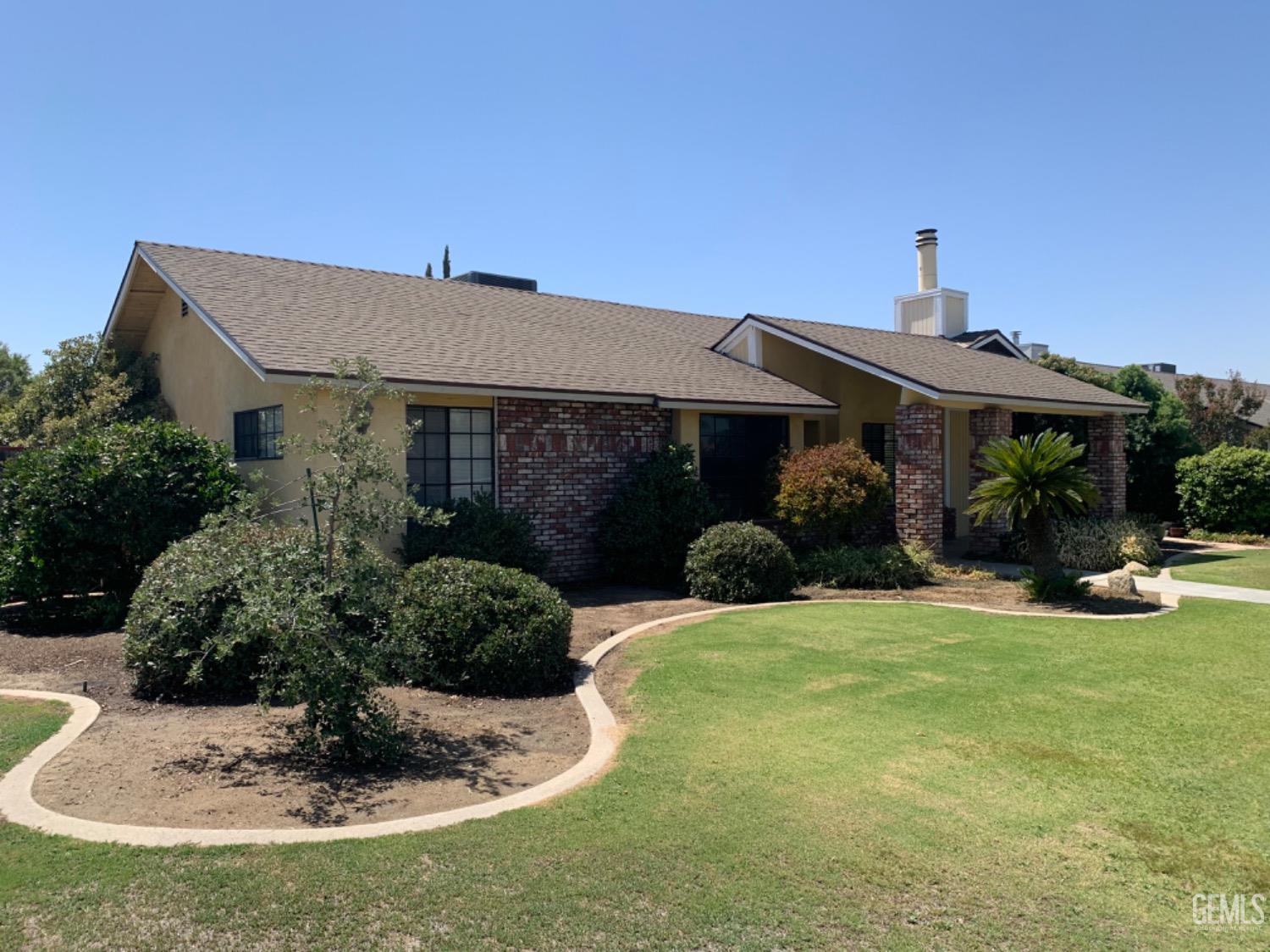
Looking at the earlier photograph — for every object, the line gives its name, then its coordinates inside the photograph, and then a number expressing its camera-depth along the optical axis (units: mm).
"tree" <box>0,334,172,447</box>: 16078
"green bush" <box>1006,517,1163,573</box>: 16469
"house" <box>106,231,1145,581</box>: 12969
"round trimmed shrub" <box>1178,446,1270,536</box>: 20562
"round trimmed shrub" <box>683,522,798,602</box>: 12648
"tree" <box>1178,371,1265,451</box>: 27031
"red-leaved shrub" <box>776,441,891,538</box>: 14484
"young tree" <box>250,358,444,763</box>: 5879
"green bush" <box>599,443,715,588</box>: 14062
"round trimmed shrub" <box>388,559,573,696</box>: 8016
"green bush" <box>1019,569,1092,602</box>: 12508
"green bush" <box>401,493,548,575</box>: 11727
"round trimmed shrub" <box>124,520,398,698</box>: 5992
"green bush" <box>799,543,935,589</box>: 14117
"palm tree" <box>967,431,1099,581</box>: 12523
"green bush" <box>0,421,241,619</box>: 10562
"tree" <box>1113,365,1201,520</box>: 22781
